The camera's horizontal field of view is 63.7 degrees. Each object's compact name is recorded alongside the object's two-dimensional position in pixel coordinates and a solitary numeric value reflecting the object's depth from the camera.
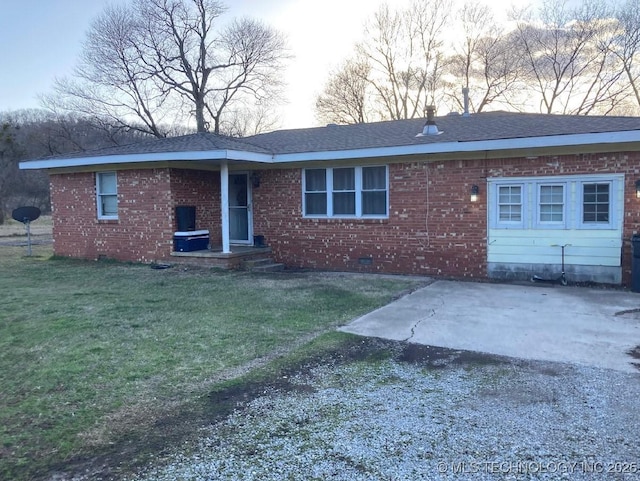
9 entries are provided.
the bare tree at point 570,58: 27.48
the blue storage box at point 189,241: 12.16
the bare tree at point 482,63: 29.98
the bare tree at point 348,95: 33.72
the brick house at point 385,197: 9.36
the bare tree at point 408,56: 31.95
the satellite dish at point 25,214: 16.27
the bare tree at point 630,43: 26.22
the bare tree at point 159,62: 32.03
